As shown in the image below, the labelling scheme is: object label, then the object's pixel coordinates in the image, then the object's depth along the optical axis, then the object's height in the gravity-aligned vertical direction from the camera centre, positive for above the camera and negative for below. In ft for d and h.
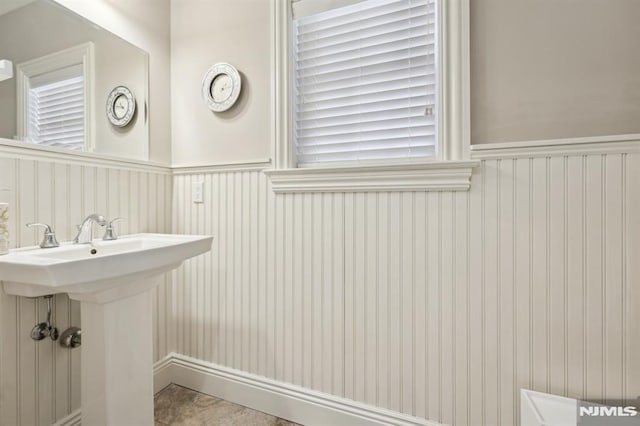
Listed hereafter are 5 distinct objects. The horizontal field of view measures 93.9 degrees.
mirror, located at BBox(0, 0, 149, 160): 3.77 +1.93
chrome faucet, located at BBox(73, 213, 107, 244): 4.15 -0.23
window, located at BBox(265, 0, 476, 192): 3.98 +1.77
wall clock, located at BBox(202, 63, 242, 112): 5.27 +2.26
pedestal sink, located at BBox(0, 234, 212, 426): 2.89 -1.12
